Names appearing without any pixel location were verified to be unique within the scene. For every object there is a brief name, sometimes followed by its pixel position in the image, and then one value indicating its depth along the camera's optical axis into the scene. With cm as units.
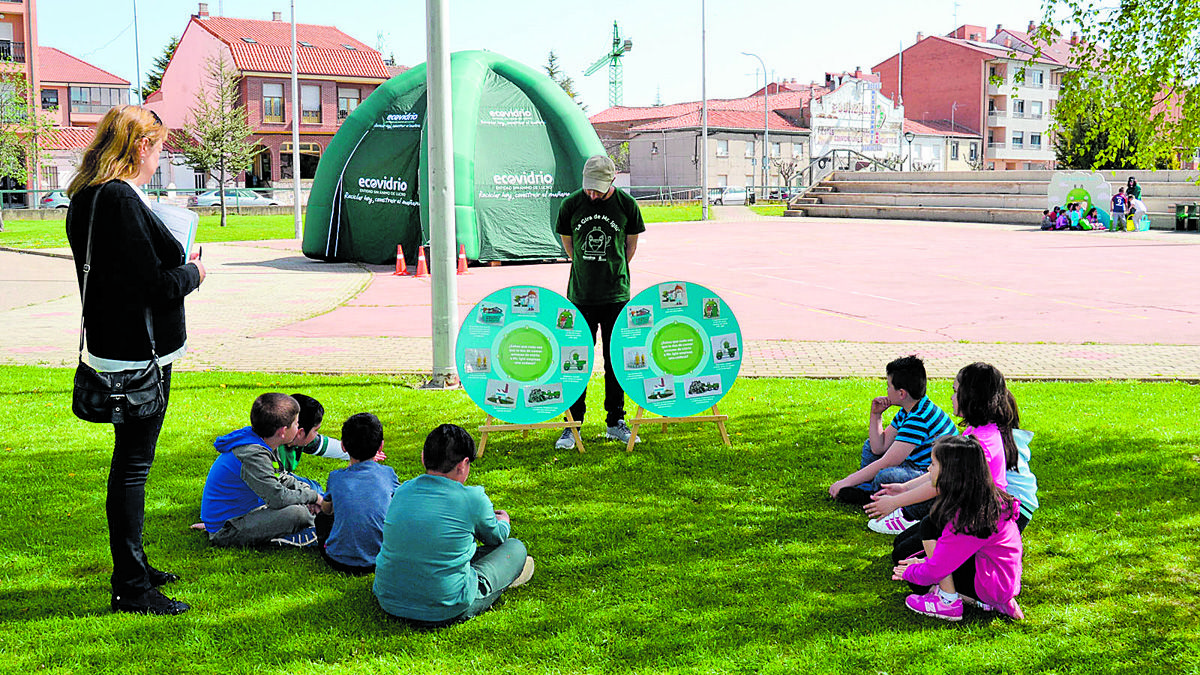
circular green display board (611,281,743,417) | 728
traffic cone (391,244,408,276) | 2059
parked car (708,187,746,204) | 6275
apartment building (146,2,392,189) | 6250
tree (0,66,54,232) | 3700
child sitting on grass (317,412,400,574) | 493
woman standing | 405
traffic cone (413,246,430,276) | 2008
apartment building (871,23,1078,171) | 8525
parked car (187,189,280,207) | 4944
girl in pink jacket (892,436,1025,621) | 436
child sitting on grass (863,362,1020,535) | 484
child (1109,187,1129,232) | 3547
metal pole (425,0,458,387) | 943
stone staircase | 3984
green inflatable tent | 2116
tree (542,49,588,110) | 9256
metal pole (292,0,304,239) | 3195
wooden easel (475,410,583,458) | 717
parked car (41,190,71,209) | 4641
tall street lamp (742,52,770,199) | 6589
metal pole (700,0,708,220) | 4506
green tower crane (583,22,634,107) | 11325
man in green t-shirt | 745
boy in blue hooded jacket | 524
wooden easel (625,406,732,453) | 729
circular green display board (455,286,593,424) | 722
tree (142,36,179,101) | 7825
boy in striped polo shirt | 561
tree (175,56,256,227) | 4072
